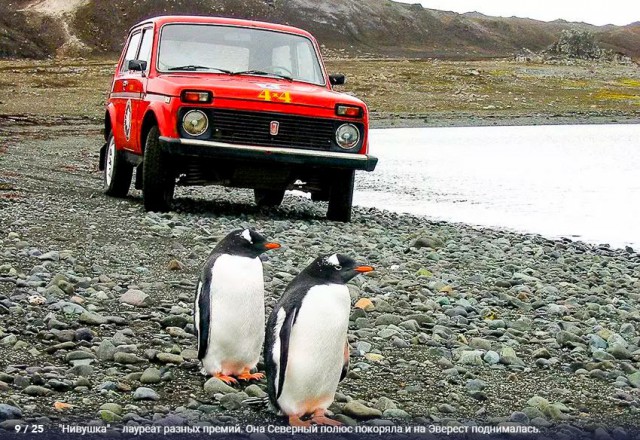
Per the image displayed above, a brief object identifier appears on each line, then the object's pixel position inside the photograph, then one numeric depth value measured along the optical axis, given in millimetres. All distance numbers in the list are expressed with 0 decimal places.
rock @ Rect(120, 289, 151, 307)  6105
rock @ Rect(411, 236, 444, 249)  9523
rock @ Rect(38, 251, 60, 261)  7230
